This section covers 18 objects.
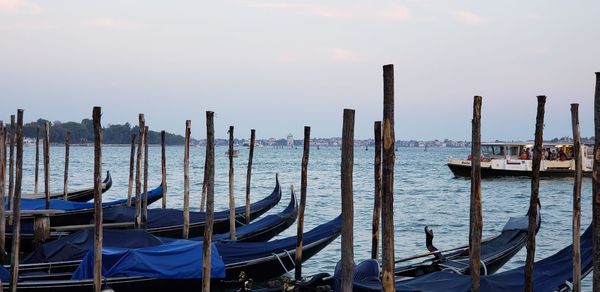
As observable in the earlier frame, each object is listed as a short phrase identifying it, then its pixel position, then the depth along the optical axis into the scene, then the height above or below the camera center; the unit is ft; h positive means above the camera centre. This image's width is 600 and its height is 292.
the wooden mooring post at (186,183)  42.55 -2.53
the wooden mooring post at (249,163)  46.88 -1.40
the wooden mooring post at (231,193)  41.81 -2.97
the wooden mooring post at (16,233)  27.25 -3.51
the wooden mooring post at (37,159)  63.11 -1.79
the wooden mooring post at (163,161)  48.68 -1.38
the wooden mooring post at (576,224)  25.49 -2.59
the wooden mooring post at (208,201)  26.84 -2.23
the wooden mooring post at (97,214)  26.94 -2.62
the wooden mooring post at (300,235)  33.60 -4.02
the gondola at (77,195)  64.54 -4.72
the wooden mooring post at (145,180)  45.21 -2.48
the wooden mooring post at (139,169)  43.68 -1.81
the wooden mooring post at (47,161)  50.80 -1.63
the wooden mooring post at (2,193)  35.17 -2.51
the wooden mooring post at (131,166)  50.24 -1.75
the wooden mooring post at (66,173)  57.96 -2.62
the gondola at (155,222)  43.11 -4.92
